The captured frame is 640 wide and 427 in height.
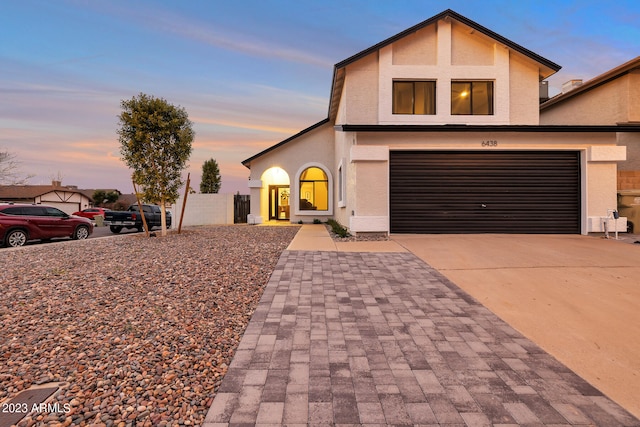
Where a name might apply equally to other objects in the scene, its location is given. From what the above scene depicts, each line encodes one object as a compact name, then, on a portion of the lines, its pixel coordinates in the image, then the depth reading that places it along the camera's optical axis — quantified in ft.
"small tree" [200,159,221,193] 120.16
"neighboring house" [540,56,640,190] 46.62
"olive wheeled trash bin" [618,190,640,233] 37.58
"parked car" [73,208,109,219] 88.48
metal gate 67.15
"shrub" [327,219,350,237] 36.82
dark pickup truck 53.36
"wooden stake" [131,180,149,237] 40.63
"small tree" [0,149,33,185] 98.94
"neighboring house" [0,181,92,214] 155.55
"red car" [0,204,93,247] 35.60
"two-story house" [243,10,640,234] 34.91
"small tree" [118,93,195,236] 39.55
